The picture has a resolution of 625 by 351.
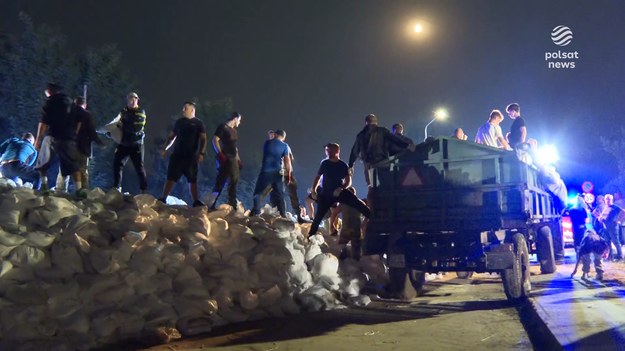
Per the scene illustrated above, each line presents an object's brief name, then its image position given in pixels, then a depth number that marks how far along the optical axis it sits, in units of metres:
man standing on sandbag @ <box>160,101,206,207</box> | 7.14
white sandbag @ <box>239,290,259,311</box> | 5.88
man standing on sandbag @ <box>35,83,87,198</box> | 6.73
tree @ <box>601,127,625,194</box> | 35.19
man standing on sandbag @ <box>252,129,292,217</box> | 8.51
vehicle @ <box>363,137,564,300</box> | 6.91
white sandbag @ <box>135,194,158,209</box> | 6.06
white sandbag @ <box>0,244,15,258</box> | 4.58
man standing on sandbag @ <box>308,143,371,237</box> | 7.97
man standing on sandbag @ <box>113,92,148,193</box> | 7.10
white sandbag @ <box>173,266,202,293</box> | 5.49
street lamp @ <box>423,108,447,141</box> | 18.67
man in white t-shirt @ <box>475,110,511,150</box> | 9.06
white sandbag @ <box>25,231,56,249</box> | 4.79
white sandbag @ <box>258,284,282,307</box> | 6.05
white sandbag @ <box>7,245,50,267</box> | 4.61
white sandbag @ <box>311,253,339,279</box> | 6.87
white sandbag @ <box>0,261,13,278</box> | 4.48
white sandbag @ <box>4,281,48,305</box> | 4.47
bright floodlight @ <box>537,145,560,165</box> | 9.30
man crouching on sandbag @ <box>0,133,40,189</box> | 7.52
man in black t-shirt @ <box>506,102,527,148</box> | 8.88
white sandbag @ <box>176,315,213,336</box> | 5.29
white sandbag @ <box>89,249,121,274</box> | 4.95
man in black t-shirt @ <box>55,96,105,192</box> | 6.94
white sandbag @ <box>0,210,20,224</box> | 4.85
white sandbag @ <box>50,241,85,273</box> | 4.83
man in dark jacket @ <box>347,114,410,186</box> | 8.30
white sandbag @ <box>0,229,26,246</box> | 4.64
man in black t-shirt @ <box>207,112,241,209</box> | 7.66
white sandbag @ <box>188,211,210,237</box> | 5.92
